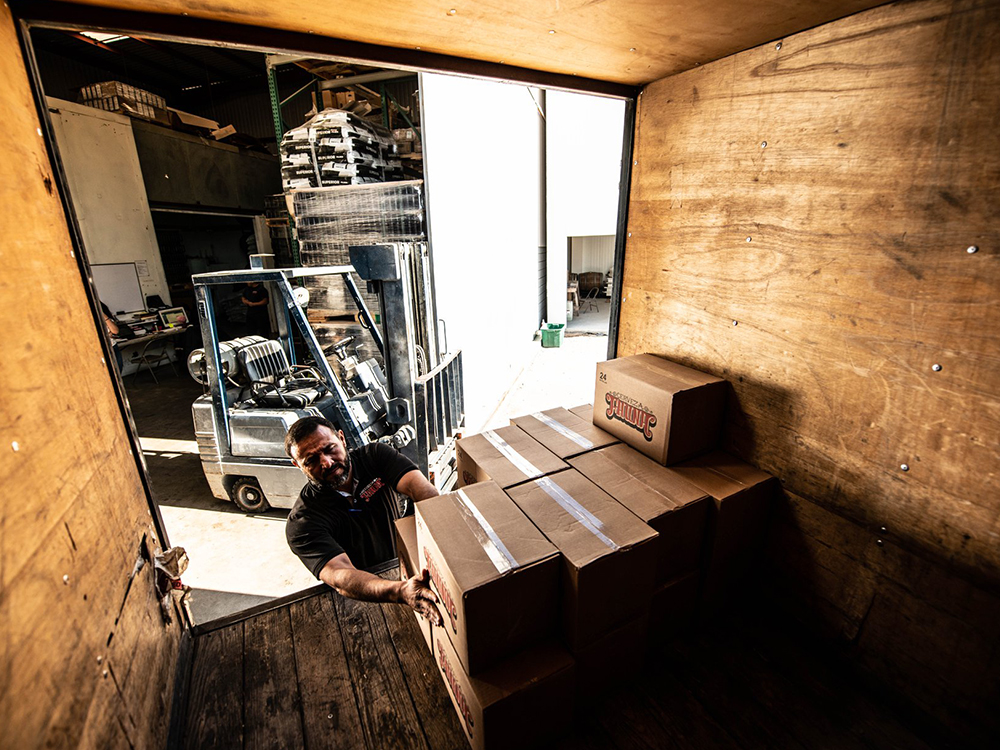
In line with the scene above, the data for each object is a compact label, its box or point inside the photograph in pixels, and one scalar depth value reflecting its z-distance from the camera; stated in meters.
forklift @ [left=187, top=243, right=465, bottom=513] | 3.45
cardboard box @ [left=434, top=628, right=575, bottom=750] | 1.34
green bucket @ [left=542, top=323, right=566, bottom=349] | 9.79
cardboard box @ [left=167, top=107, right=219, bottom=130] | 9.79
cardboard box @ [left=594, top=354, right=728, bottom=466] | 1.87
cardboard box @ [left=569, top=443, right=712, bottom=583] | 1.64
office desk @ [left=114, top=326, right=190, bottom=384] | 7.91
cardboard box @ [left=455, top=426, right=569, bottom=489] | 1.87
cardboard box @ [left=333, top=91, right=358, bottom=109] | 7.04
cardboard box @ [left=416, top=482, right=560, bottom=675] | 1.33
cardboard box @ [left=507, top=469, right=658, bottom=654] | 1.39
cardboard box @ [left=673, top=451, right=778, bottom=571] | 1.75
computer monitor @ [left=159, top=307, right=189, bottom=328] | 8.78
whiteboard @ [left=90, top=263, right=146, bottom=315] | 8.23
